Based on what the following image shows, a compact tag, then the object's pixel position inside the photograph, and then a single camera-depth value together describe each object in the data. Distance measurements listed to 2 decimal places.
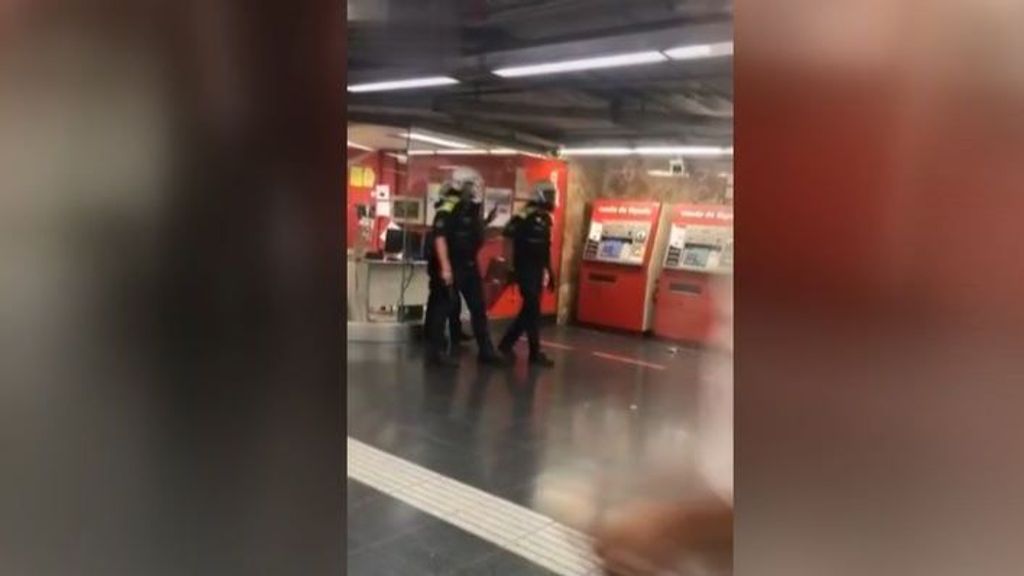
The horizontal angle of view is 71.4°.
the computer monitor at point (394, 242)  7.46
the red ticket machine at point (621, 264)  7.98
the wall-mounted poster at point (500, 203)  8.24
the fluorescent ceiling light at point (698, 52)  4.60
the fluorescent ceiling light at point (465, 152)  7.96
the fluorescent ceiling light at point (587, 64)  4.91
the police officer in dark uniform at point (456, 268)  6.21
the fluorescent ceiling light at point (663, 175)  8.15
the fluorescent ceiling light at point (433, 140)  7.69
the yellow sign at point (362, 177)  7.49
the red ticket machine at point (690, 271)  7.47
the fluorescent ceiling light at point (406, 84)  6.34
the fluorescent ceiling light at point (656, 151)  7.72
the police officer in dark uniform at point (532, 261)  6.39
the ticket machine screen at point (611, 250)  8.20
